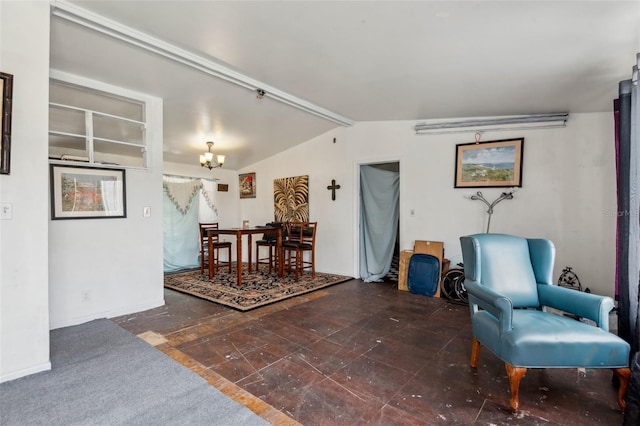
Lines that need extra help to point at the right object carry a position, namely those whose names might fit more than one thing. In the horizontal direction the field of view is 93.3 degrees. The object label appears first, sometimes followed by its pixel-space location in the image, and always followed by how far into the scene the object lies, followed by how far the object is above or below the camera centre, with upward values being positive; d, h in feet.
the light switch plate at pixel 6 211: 6.29 -0.01
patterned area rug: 12.21 -3.54
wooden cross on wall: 16.97 +1.34
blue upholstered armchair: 5.55 -2.22
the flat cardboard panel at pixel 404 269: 14.17 -2.71
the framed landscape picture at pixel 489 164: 12.31 +2.06
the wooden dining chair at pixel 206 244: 16.94 -1.87
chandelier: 15.83 +2.82
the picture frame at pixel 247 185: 21.50 +1.96
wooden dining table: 14.21 -1.41
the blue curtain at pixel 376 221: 16.28 -0.50
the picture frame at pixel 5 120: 6.17 +1.86
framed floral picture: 9.45 +0.62
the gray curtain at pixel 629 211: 6.32 +0.04
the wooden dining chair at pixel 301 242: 16.00 -1.68
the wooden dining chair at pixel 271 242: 17.39 -1.76
